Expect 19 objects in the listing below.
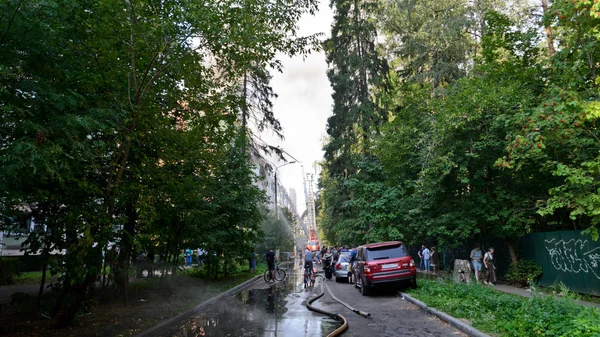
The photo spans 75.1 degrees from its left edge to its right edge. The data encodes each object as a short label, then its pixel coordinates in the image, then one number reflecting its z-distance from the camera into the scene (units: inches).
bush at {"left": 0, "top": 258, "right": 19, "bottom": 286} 671.8
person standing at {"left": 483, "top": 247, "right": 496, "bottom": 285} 635.5
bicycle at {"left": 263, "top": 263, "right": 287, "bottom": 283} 838.5
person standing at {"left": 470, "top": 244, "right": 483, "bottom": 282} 643.5
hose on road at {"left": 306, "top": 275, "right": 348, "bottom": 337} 300.6
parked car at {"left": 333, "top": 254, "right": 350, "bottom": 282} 863.1
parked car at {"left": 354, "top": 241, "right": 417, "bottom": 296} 545.6
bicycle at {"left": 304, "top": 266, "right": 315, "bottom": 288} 758.8
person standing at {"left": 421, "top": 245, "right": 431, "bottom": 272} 967.3
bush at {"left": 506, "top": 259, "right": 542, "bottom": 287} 577.0
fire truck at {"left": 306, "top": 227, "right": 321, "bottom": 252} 3058.1
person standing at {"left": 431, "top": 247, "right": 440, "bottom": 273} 923.4
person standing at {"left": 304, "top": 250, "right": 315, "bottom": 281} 765.9
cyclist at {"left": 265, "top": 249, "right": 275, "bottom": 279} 821.2
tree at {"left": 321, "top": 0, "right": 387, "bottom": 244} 1067.9
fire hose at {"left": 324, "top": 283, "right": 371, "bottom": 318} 379.1
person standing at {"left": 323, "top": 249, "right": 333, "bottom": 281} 983.0
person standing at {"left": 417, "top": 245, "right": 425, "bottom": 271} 1048.7
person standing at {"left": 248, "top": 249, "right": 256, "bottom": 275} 1049.6
